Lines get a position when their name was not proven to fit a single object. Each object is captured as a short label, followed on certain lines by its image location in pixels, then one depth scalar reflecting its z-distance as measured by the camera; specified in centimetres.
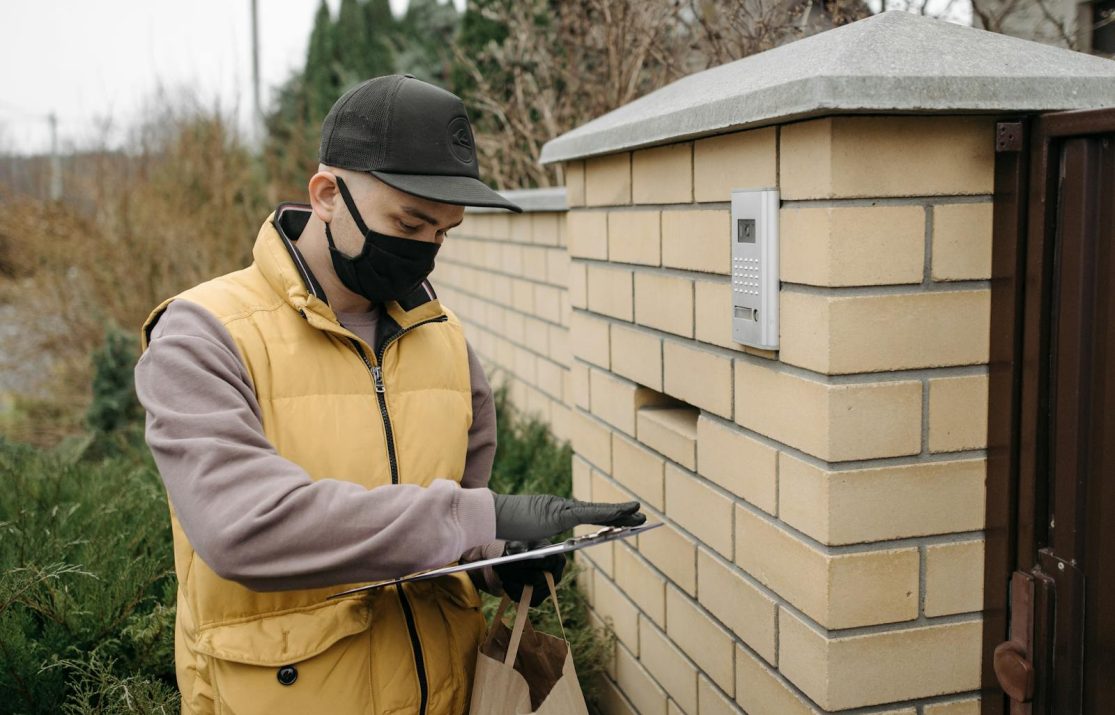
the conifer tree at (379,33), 1631
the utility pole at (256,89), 1152
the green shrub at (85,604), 235
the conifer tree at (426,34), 1354
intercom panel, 166
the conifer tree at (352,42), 1678
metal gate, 143
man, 147
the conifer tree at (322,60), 1717
